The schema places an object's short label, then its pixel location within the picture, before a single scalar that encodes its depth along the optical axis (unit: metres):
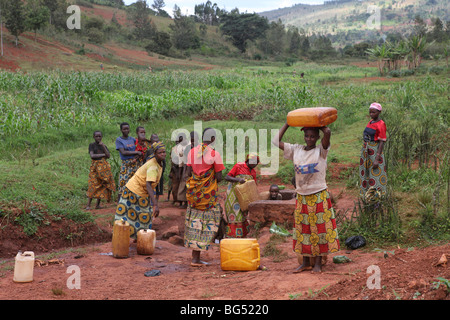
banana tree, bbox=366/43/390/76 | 35.09
